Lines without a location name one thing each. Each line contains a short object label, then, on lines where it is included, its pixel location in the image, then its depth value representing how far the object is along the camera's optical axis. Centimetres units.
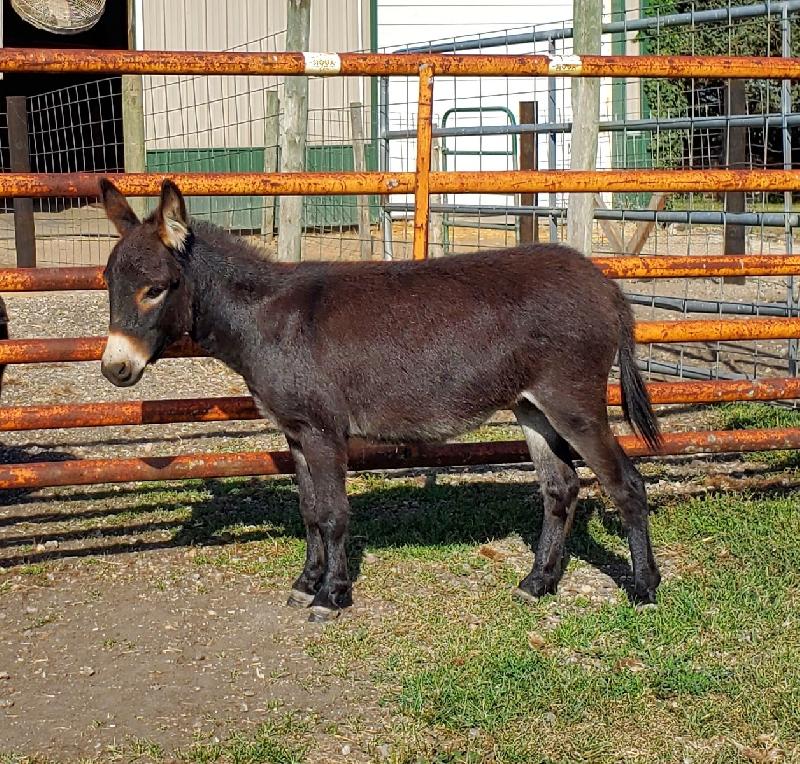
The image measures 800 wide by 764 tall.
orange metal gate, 500
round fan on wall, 1502
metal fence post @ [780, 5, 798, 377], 763
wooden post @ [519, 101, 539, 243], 1045
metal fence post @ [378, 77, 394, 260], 1091
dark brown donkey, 472
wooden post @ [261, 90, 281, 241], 1221
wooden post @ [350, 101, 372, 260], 1266
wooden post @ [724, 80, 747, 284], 1016
